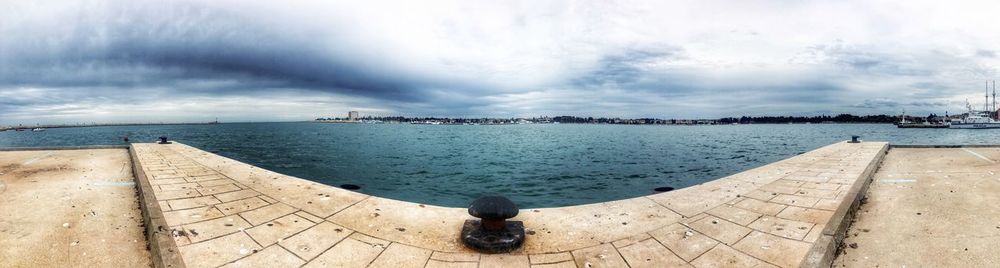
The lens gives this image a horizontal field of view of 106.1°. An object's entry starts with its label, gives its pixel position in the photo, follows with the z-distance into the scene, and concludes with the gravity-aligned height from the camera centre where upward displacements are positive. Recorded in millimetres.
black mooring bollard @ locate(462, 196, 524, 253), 4395 -1333
